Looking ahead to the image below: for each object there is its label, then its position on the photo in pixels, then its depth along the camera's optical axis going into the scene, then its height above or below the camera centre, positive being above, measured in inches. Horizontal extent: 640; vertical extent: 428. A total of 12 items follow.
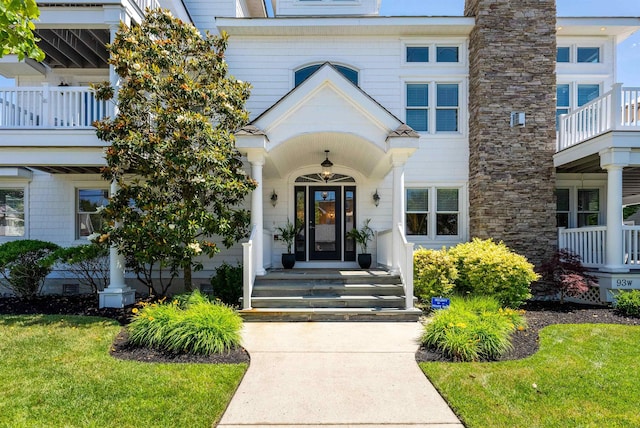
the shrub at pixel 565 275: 346.3 -58.0
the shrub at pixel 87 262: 339.9 -49.6
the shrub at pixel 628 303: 317.7 -75.3
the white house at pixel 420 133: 354.9 +81.5
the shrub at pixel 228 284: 347.3 -66.3
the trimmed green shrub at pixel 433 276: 323.3 -53.4
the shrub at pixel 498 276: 326.6 -54.2
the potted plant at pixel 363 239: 403.5 -28.2
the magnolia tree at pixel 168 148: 289.1 +50.4
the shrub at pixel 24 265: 355.9 -50.1
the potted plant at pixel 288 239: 406.9 -28.6
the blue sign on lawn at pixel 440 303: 303.3 -71.5
